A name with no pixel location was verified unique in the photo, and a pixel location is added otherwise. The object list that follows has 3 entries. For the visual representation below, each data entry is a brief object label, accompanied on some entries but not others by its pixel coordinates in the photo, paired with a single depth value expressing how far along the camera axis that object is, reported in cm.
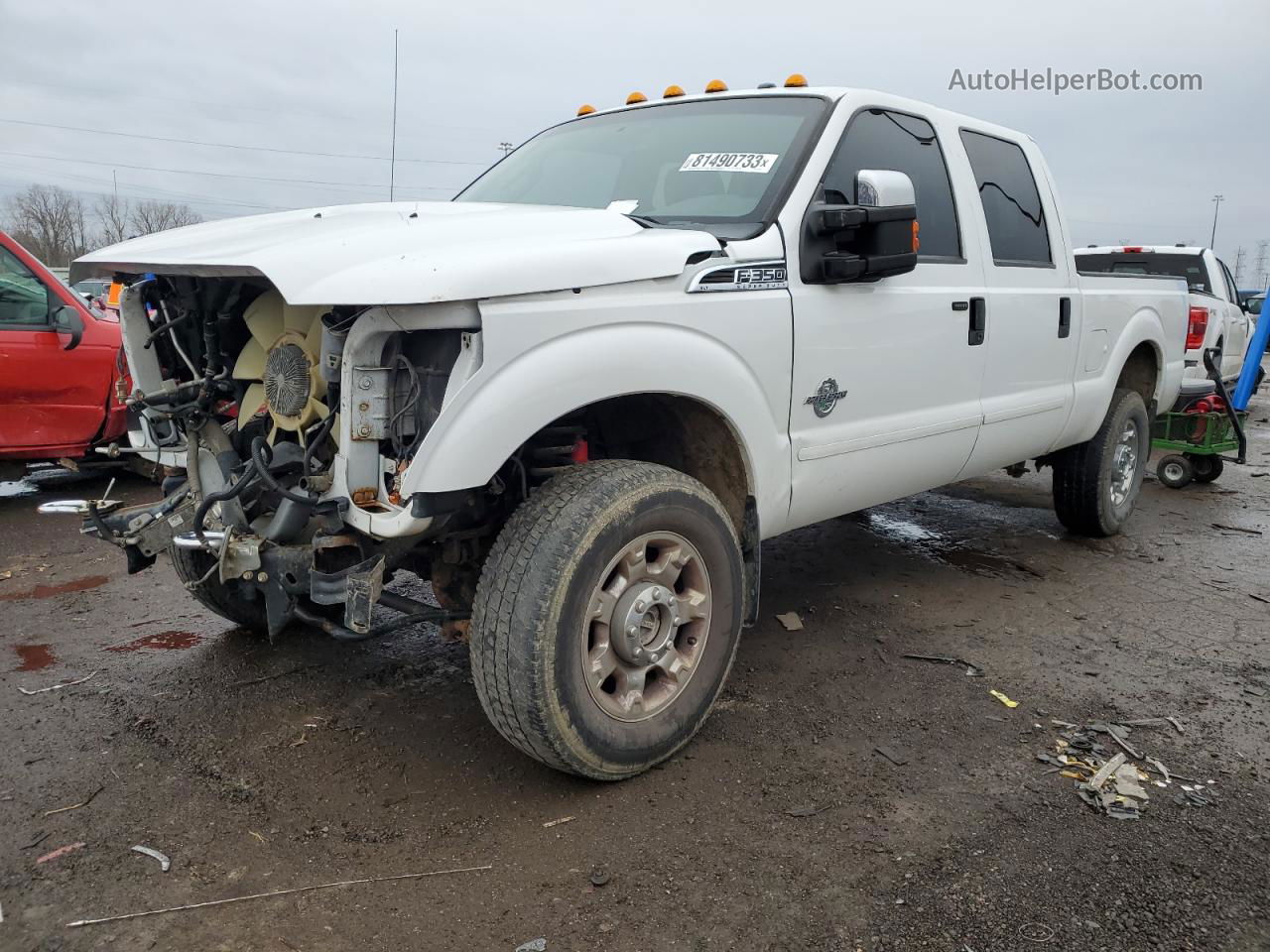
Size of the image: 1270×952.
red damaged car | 583
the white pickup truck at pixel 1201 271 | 996
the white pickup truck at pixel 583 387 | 238
